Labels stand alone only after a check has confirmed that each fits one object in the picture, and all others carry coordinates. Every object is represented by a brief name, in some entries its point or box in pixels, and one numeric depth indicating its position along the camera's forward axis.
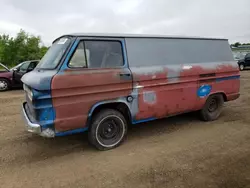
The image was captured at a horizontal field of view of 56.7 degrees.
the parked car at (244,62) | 19.75
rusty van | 3.75
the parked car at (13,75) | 11.49
